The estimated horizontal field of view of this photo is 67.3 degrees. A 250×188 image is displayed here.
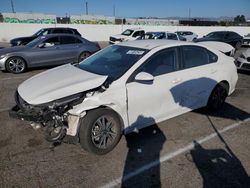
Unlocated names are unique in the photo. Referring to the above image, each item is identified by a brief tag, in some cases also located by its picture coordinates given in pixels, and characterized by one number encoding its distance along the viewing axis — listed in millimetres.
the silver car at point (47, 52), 6802
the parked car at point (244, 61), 6550
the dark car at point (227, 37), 13939
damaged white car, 2530
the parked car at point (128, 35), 15069
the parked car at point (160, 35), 12900
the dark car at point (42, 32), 10459
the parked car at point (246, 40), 15511
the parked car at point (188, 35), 17508
